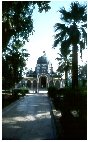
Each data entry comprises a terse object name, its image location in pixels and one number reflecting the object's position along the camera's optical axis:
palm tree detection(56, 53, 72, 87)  46.00
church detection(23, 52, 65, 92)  84.19
